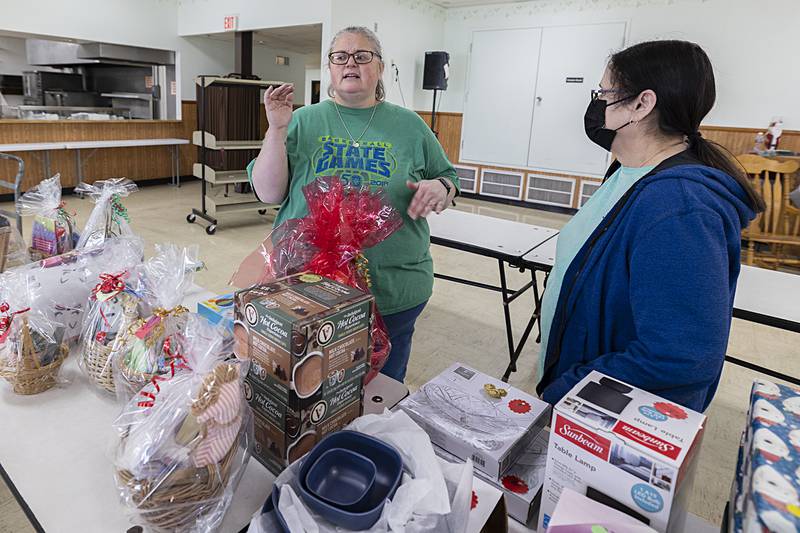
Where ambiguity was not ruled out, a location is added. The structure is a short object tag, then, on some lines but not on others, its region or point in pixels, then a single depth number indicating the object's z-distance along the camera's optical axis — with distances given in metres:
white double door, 6.79
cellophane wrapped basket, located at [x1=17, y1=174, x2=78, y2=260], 1.49
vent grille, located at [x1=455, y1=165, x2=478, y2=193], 8.09
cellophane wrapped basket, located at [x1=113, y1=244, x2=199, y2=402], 0.95
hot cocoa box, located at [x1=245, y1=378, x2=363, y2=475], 0.81
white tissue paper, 0.64
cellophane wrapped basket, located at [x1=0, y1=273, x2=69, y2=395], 1.01
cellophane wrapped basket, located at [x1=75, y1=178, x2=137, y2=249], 1.42
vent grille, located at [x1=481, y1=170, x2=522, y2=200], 7.69
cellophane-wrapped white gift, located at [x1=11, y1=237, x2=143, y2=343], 1.13
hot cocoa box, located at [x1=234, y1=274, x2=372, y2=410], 0.76
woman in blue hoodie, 0.90
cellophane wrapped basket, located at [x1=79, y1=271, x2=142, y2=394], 1.03
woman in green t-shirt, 1.48
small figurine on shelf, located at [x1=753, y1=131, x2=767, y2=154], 5.56
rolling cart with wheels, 5.24
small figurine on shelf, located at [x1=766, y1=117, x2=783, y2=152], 5.48
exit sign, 6.94
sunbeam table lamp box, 0.64
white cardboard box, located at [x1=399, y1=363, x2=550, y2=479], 0.86
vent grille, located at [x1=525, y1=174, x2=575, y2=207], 7.23
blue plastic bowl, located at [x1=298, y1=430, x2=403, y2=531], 0.64
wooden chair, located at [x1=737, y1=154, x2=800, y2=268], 4.85
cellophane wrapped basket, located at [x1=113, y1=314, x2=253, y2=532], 0.67
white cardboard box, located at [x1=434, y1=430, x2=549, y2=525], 0.82
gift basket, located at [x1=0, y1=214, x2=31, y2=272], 1.51
